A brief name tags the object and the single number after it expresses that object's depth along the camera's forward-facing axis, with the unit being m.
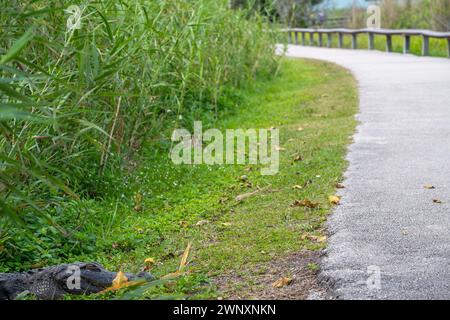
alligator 7.69
